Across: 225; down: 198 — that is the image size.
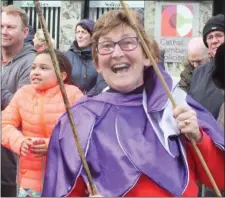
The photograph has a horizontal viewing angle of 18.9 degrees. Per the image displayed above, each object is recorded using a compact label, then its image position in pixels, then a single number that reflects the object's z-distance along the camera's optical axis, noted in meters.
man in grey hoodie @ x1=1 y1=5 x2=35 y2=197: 3.10
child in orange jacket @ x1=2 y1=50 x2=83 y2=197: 2.73
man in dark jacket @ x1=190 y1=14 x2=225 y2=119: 3.00
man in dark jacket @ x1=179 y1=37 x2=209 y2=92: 3.78
